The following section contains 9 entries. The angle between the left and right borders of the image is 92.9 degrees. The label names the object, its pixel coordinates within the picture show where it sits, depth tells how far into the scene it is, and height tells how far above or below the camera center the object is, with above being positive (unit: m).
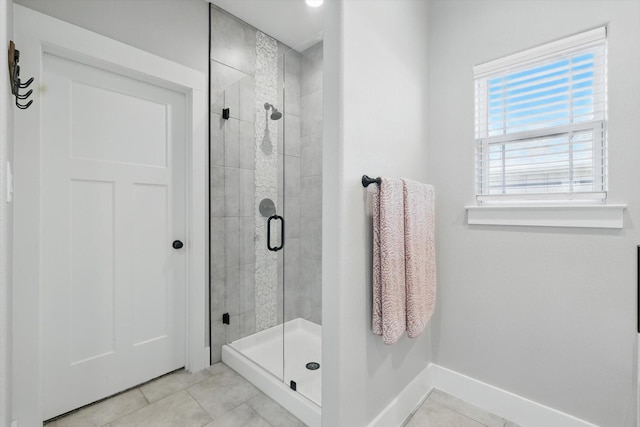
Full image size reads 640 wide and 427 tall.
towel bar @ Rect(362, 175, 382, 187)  1.35 +0.13
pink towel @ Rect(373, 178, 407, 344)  1.32 -0.23
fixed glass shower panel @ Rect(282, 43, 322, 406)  1.96 +0.08
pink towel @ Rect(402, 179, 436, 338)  1.44 -0.22
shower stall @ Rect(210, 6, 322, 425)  1.97 -0.01
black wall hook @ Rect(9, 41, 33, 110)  0.99 +0.50
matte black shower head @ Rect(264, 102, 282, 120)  2.01 +0.65
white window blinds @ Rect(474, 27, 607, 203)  1.45 +0.46
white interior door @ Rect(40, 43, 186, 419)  1.65 -0.12
